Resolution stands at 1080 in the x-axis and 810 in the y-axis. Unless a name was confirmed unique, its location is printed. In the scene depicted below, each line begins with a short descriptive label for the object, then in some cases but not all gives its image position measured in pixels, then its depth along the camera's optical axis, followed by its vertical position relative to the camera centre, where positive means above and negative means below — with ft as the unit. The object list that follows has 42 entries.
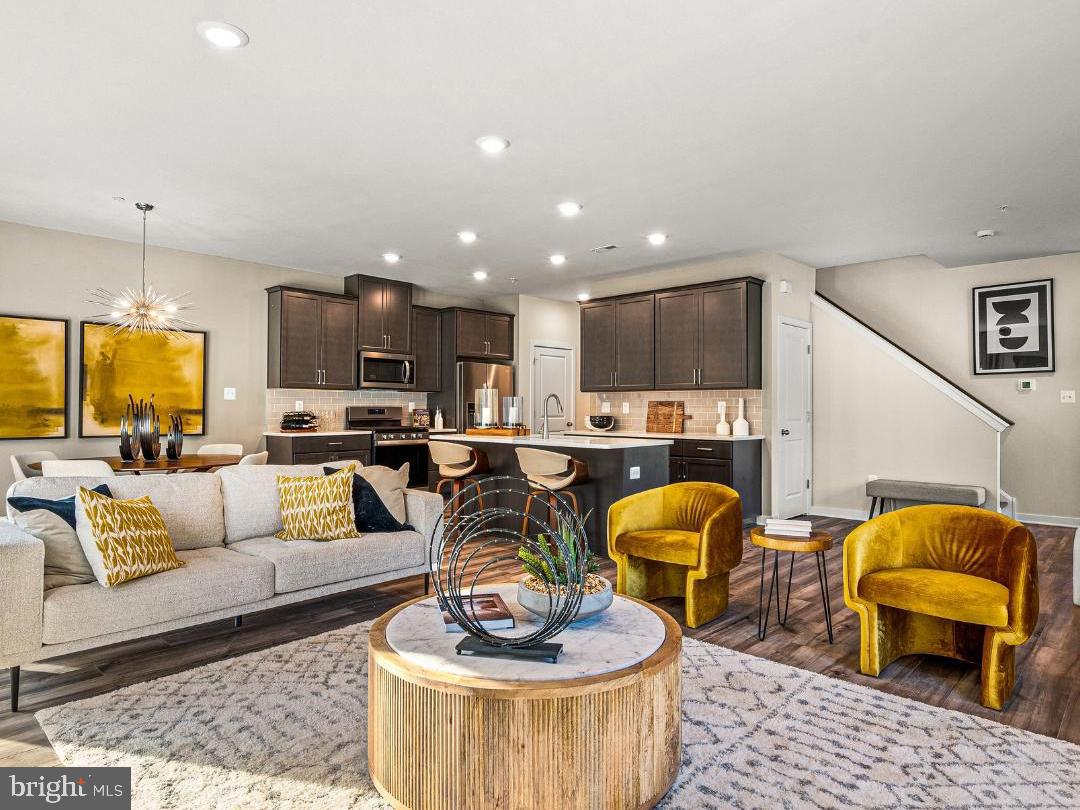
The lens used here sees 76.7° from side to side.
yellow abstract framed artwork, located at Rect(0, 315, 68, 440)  17.88 +1.07
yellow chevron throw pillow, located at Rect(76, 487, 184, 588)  9.00 -1.68
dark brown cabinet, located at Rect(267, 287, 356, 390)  22.79 +2.69
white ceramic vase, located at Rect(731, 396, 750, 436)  22.08 -0.19
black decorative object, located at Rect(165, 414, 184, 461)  16.01 -0.54
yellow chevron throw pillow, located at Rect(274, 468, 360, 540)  11.97 -1.60
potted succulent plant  7.21 -1.83
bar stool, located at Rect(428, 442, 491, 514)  18.72 -1.20
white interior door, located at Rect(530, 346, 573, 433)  29.89 +1.63
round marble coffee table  5.61 -2.62
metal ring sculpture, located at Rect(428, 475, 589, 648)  6.24 -1.68
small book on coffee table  6.92 -2.05
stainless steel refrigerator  27.20 +1.05
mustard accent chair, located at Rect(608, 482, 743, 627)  11.31 -2.16
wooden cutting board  24.25 +0.07
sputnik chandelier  18.34 +3.03
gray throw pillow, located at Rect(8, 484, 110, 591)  8.98 -1.62
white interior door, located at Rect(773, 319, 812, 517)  22.21 -0.03
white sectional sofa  8.16 -2.25
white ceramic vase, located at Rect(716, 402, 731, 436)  22.38 -0.30
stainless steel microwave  25.18 +1.81
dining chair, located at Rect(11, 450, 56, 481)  16.06 -1.10
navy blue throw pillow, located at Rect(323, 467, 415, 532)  12.62 -1.72
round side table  10.34 -1.92
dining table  14.60 -1.05
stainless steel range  24.90 -0.76
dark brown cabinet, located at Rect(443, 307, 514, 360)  27.25 +3.51
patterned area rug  6.49 -3.54
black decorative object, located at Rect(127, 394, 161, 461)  15.43 -0.31
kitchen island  16.84 -1.26
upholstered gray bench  19.99 -2.21
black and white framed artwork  21.49 +2.98
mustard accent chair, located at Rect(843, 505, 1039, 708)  8.36 -2.19
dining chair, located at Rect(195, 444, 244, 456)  19.54 -0.91
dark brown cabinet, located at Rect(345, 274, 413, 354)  24.88 +3.94
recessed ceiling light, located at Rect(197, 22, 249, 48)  8.84 +5.07
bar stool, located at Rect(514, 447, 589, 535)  16.49 -1.26
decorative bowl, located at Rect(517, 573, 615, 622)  7.22 -1.95
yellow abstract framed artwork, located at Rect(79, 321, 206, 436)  19.35 +1.23
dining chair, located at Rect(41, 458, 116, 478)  14.46 -1.09
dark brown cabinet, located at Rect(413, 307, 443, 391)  26.96 +2.83
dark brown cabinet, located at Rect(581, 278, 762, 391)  21.66 +2.74
